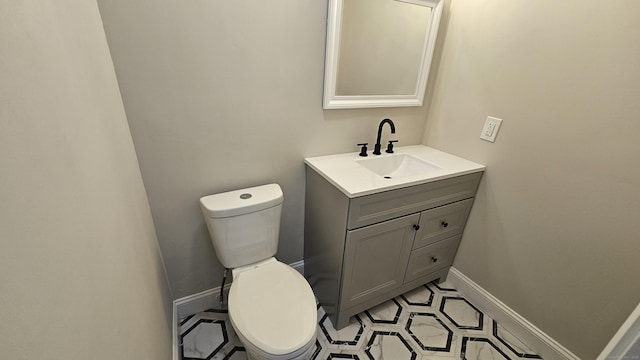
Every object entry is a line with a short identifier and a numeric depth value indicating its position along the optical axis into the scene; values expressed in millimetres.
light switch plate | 1360
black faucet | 1463
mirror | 1287
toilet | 933
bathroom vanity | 1198
